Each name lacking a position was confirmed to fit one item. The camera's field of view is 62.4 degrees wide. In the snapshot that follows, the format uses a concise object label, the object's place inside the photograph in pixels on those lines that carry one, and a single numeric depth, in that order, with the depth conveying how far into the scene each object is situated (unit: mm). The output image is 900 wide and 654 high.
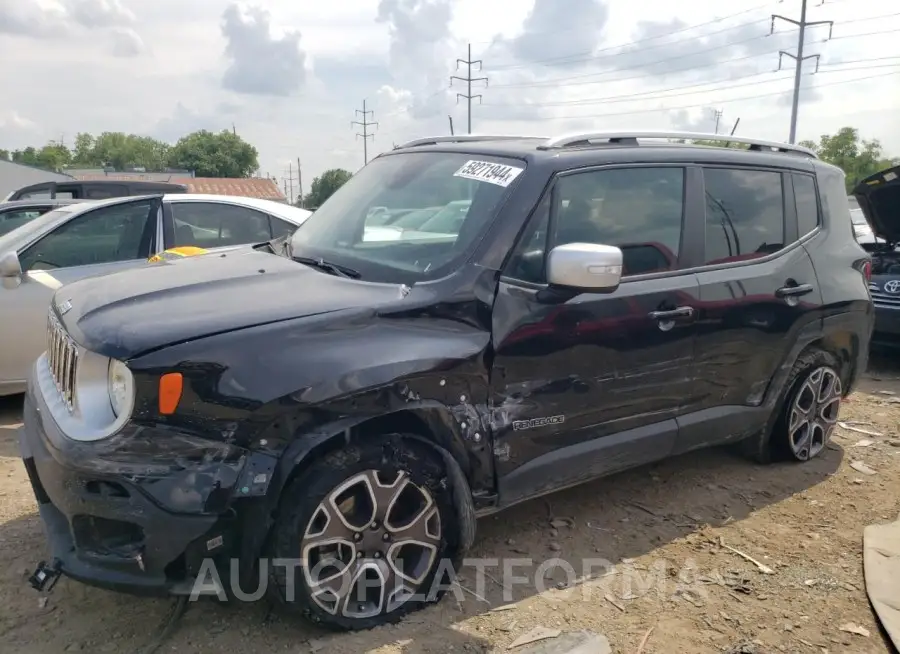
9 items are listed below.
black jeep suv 2439
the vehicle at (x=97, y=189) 9273
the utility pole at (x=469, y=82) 56188
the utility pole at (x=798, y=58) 36875
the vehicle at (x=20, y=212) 6871
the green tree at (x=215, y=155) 93375
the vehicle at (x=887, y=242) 6914
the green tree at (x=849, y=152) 54031
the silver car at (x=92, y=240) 5180
